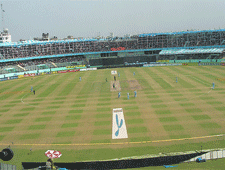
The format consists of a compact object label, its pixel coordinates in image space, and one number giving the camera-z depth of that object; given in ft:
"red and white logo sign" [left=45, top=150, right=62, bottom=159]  57.95
